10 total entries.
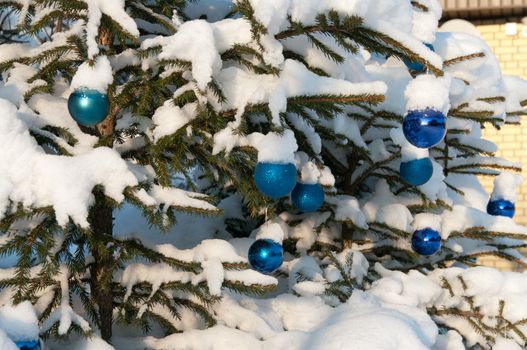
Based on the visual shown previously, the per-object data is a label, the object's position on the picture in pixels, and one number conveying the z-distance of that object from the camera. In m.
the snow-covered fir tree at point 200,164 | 2.02
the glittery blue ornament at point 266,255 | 2.35
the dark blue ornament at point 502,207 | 3.75
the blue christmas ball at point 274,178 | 2.03
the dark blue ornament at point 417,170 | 2.80
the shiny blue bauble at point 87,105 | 2.03
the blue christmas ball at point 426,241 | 3.15
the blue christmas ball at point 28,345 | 1.62
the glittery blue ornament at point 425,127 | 2.32
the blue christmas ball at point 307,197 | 2.44
